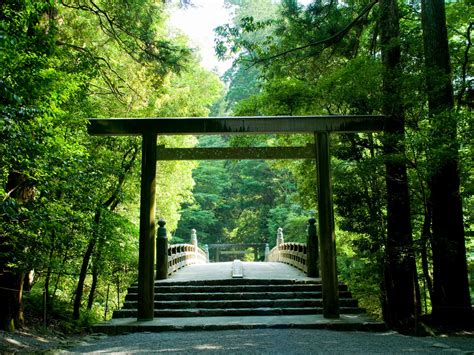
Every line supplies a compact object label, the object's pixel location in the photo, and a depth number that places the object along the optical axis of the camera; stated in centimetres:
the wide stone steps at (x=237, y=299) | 727
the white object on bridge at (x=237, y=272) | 903
